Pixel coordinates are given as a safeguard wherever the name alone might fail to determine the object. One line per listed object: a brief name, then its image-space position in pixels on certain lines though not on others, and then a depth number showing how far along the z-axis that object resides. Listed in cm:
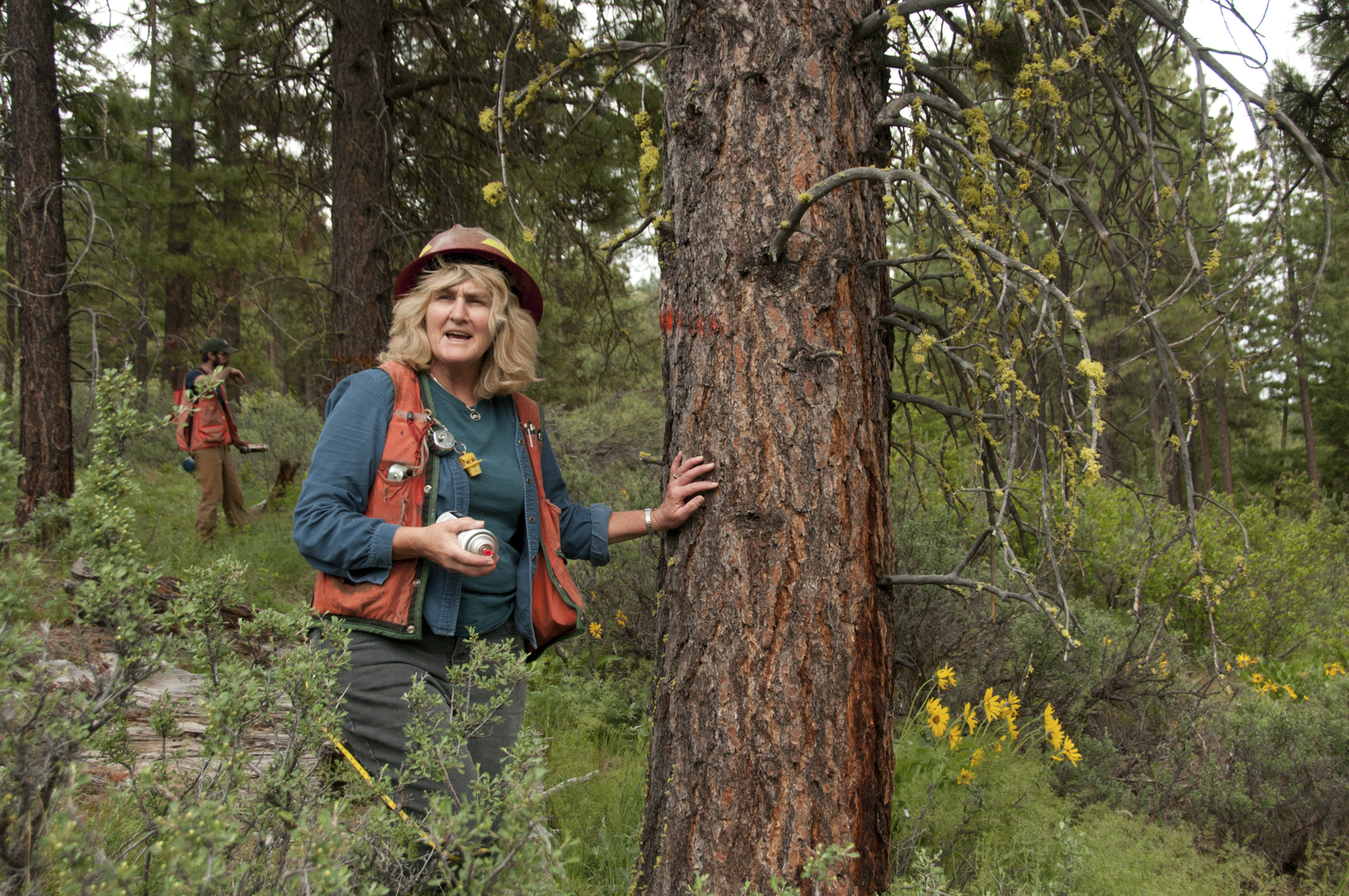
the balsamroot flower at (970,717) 319
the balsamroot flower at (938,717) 315
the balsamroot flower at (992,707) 320
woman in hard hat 208
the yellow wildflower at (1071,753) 314
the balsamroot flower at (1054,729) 320
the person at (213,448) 746
